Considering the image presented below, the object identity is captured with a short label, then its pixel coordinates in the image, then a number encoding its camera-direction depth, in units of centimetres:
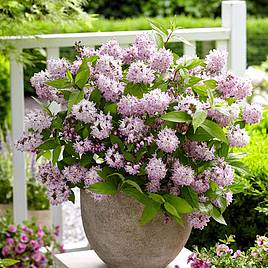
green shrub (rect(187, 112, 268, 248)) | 395
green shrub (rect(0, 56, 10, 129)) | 845
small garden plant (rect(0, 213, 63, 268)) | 493
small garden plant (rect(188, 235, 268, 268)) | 313
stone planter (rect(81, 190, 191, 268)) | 320
